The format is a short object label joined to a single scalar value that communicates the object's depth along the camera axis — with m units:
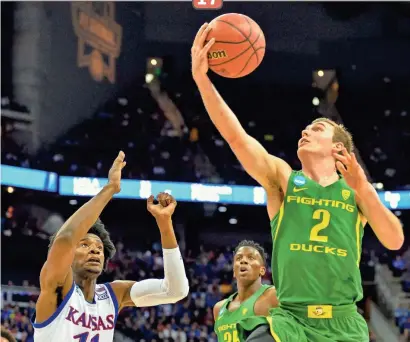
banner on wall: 23.06
